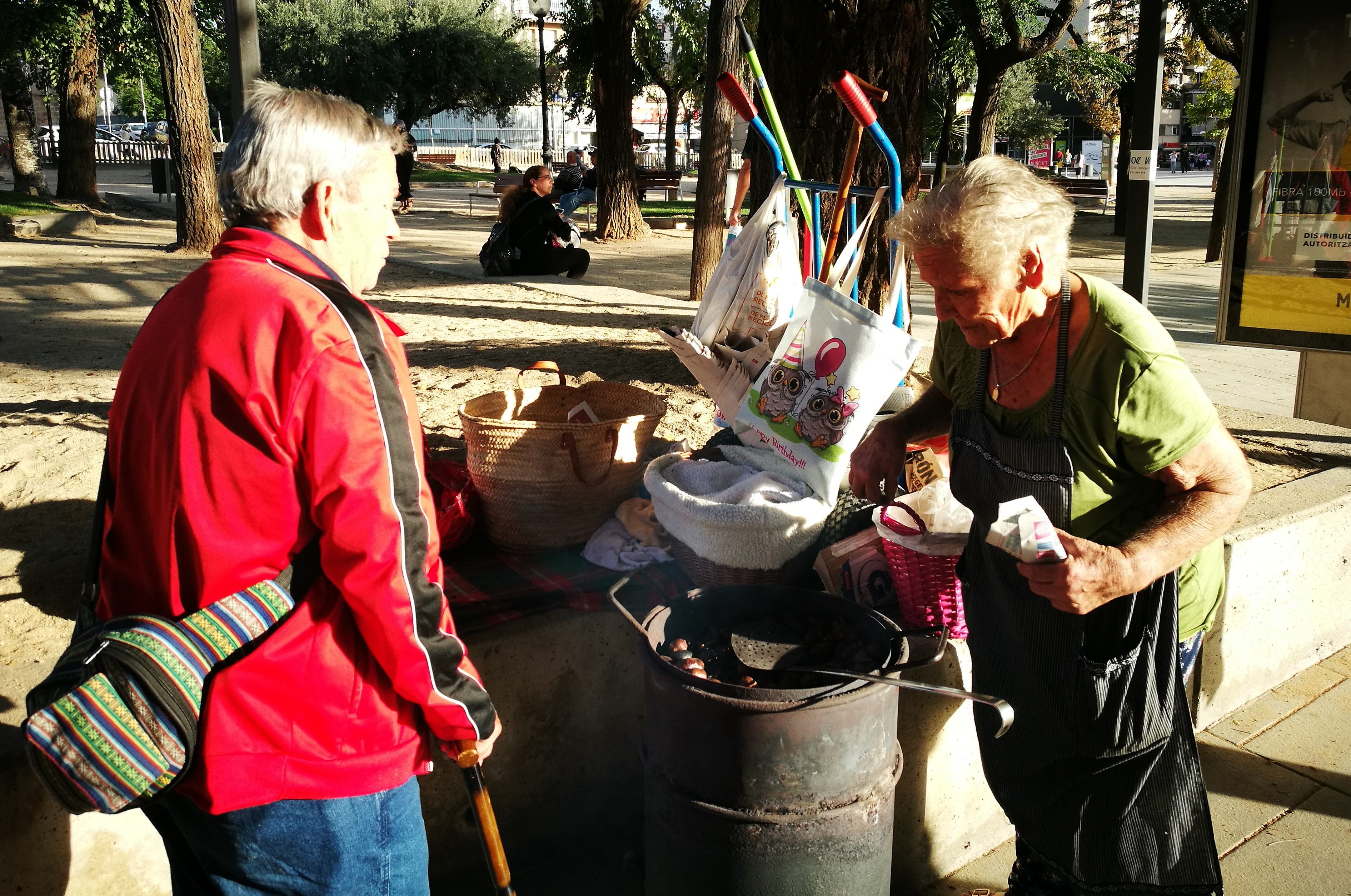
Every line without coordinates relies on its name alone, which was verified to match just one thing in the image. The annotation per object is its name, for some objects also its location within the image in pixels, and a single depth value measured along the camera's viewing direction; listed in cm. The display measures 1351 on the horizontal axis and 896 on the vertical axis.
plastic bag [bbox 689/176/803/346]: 329
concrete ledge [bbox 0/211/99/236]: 1462
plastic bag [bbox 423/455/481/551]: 324
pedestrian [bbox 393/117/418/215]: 1988
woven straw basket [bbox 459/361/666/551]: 312
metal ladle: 248
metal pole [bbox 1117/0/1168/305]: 509
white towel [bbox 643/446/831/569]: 283
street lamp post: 2222
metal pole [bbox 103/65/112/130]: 6953
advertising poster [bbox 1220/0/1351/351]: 481
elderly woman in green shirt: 198
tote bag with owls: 281
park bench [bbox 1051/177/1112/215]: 2425
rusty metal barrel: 224
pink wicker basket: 274
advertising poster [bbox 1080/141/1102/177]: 4547
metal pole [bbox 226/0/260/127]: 442
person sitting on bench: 1820
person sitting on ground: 1127
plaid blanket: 285
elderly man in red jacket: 154
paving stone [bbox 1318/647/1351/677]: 419
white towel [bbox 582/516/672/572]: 314
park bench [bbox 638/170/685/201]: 2319
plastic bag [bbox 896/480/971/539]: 277
